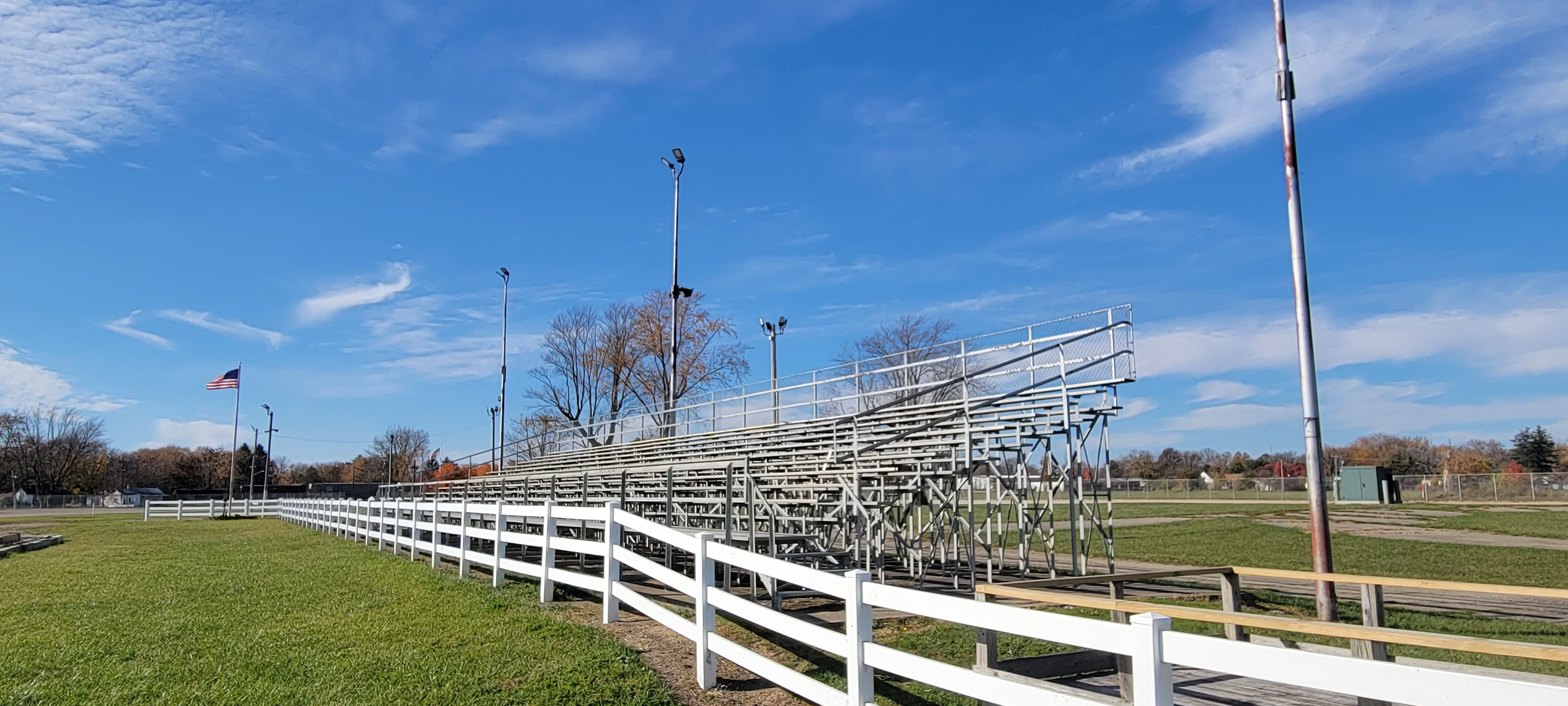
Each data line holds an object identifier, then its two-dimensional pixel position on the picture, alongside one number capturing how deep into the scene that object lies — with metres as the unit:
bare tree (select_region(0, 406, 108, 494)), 98.69
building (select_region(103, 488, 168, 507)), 81.62
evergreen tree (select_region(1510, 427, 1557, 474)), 86.31
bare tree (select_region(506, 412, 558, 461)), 40.56
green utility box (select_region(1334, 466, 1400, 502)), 46.34
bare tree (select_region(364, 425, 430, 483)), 102.69
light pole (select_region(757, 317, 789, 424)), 35.53
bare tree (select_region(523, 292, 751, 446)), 50.34
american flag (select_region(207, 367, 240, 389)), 47.66
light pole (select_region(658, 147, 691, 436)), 30.09
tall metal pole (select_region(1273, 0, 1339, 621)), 10.70
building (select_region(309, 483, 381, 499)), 89.56
